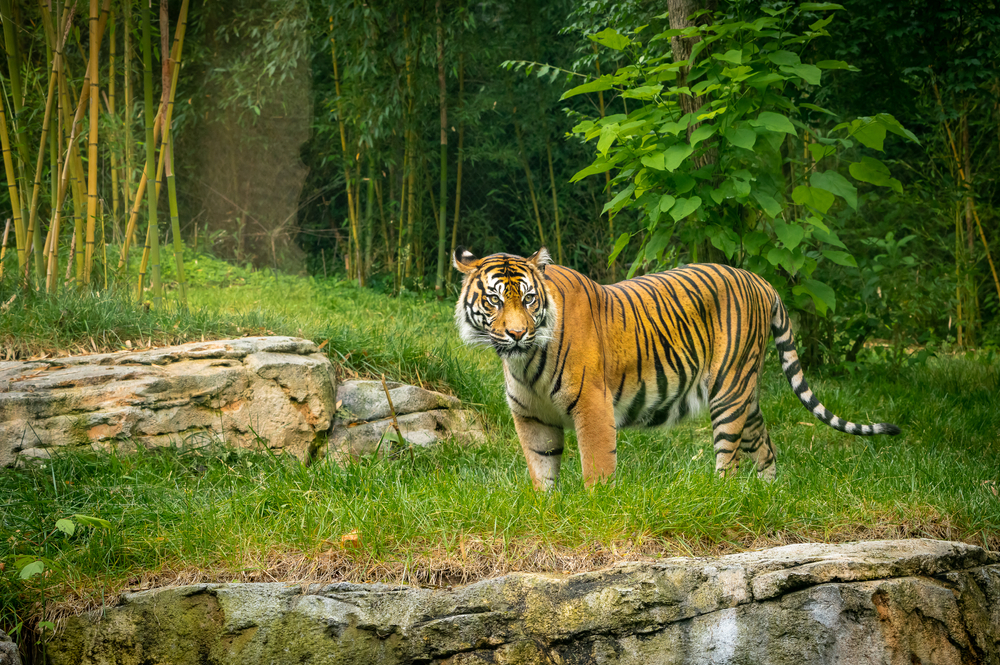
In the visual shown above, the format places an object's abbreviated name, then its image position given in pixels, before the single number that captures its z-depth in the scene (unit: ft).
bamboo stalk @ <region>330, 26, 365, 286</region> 59.52
